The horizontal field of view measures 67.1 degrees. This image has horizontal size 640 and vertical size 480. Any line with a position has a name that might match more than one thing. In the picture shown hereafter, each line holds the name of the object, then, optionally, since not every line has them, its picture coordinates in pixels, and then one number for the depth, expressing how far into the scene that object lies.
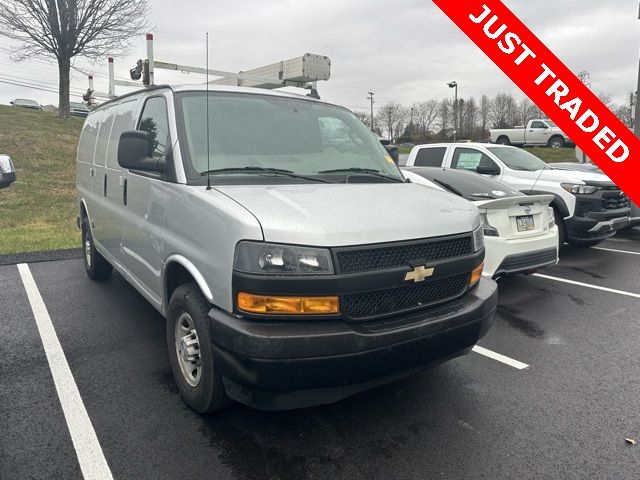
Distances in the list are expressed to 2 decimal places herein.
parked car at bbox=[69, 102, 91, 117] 35.22
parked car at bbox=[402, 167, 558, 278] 5.12
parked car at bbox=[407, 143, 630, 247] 7.45
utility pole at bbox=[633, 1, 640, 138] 12.77
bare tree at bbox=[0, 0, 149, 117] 24.11
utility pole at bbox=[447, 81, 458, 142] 49.33
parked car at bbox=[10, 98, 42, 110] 45.30
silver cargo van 2.42
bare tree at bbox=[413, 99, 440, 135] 93.08
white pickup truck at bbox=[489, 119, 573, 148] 28.19
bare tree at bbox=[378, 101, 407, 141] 89.31
